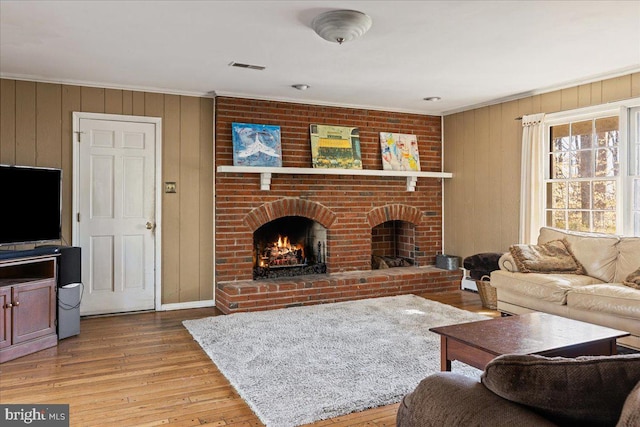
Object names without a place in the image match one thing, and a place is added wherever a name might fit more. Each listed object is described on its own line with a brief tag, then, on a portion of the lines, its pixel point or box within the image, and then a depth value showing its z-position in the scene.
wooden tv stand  3.54
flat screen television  3.83
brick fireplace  5.33
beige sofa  3.49
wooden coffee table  2.35
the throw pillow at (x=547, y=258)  4.39
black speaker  4.07
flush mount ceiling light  3.00
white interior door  4.82
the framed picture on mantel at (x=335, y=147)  5.78
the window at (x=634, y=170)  4.41
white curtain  5.16
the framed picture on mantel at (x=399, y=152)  6.21
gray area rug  2.75
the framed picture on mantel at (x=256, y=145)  5.34
